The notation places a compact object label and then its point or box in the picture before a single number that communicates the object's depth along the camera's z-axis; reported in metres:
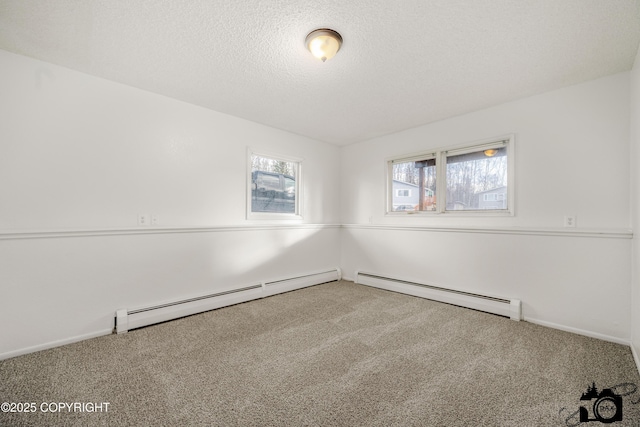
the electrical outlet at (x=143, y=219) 2.72
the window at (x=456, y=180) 3.11
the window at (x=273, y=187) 3.73
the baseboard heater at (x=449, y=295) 2.86
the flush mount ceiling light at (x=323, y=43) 1.88
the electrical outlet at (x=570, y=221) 2.58
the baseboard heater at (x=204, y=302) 2.53
